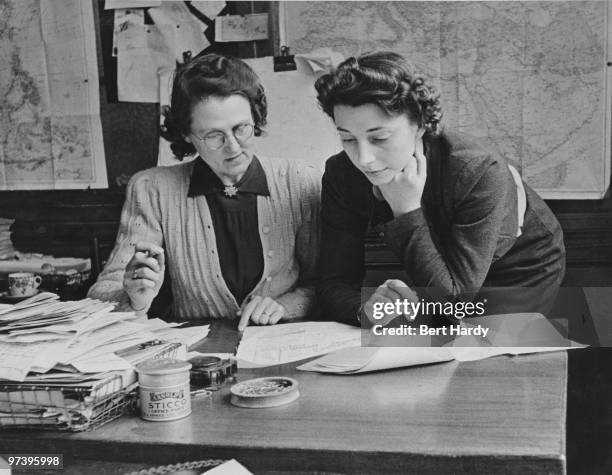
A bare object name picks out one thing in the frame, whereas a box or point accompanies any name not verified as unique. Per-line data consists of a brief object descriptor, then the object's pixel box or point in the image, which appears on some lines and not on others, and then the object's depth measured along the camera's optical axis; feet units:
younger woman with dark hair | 4.25
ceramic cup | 6.04
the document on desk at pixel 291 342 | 3.69
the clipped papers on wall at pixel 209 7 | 6.45
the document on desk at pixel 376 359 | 3.37
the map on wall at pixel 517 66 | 5.80
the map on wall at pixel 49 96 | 6.88
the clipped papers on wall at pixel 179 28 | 6.53
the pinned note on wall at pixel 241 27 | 6.37
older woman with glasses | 4.98
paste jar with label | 2.86
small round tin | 2.99
